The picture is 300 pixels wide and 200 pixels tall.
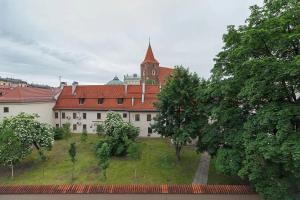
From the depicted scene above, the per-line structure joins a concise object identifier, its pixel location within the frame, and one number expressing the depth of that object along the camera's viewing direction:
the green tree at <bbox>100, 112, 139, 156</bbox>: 33.56
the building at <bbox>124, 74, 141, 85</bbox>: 142.30
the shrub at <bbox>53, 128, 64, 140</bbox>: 42.91
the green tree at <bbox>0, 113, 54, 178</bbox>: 27.97
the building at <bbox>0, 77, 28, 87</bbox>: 120.44
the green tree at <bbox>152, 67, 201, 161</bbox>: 27.50
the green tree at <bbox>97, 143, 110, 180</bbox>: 26.49
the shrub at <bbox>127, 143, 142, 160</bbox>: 29.66
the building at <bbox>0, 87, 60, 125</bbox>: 41.66
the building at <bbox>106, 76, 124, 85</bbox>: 125.11
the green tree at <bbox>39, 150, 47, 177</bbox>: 31.65
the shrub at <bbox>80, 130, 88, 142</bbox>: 39.50
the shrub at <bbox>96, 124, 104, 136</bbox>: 39.22
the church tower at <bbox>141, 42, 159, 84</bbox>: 96.06
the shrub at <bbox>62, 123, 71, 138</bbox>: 42.78
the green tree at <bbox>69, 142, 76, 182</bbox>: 27.87
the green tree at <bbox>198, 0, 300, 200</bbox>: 14.64
